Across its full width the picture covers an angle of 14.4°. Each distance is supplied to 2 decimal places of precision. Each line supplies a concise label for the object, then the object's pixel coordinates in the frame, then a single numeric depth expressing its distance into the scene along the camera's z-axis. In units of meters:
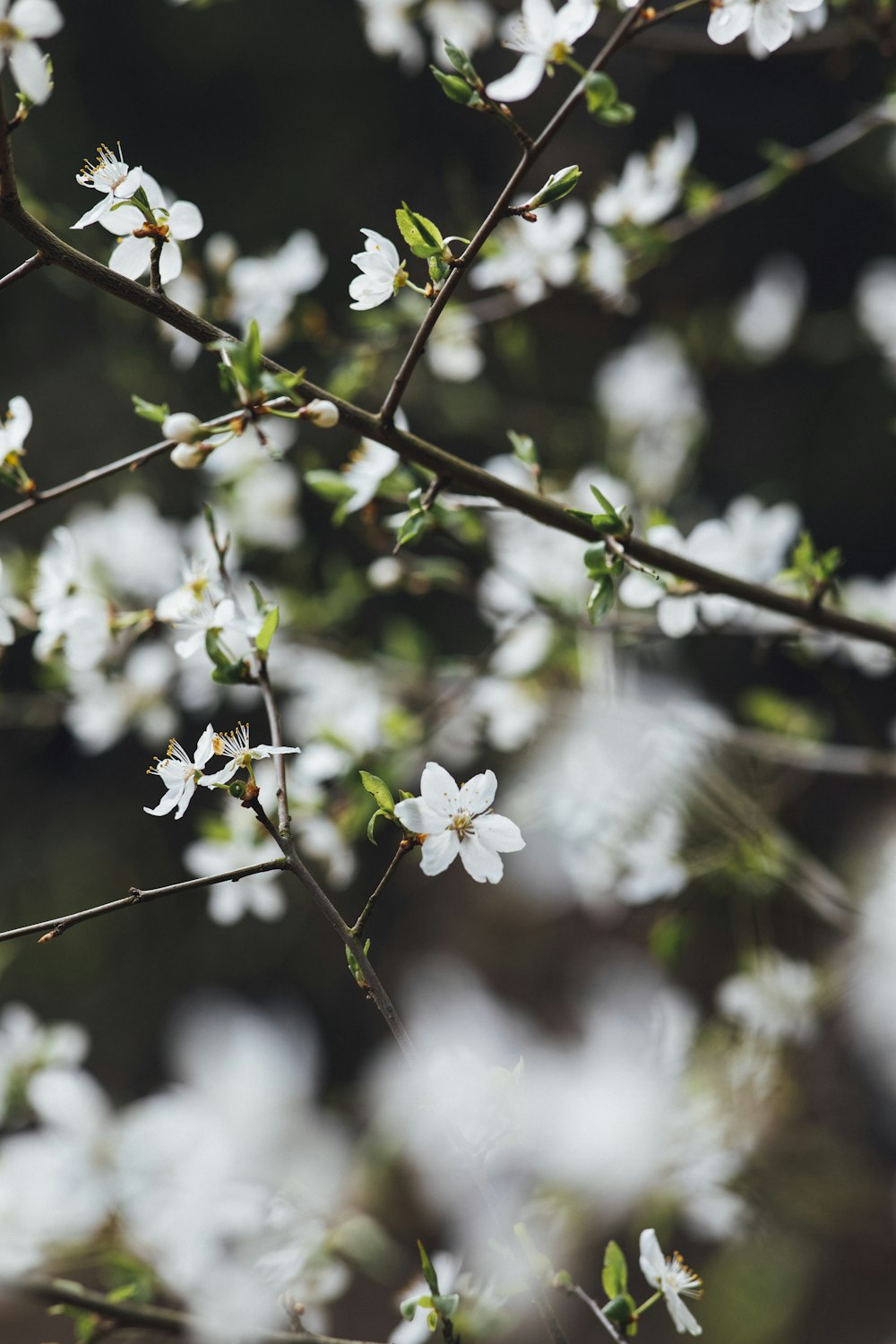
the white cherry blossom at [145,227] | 0.66
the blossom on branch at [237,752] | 0.66
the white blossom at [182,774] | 0.66
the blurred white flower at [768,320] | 1.61
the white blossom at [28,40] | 0.64
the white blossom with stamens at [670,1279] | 0.67
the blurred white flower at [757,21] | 0.68
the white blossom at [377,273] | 0.67
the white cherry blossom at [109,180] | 0.65
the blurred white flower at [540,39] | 0.67
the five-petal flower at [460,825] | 0.66
